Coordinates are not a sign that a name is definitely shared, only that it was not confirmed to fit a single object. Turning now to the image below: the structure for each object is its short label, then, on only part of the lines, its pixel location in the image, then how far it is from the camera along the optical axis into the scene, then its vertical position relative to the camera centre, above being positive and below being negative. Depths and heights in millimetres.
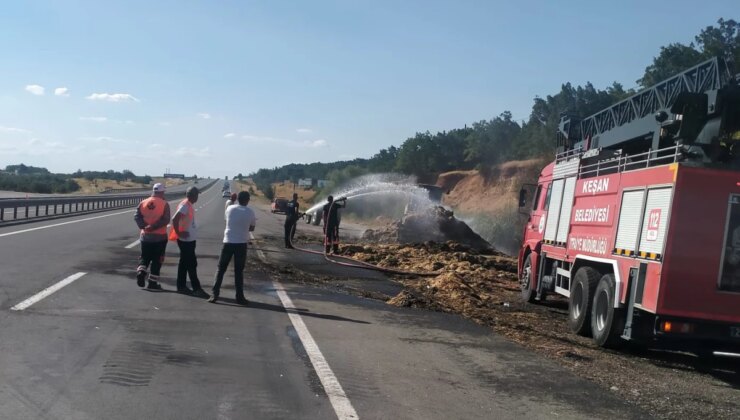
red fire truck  8734 +460
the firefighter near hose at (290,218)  26059 -391
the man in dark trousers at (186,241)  12461 -842
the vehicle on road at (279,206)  60688 -37
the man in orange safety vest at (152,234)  12594 -822
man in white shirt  11859 -668
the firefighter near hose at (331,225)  23625 -391
